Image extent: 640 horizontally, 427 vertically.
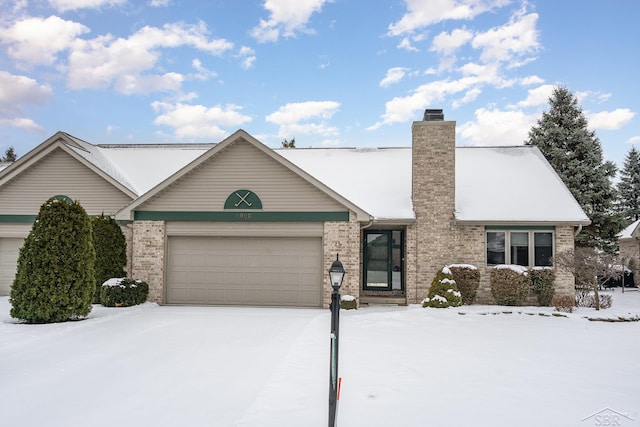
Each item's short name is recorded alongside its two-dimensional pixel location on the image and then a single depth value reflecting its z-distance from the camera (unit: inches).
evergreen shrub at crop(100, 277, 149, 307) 537.0
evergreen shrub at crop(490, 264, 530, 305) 564.4
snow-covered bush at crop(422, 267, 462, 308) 542.6
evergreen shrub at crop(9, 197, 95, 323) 439.8
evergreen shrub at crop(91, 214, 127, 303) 564.7
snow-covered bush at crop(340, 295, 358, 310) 541.3
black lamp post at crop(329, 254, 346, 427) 189.5
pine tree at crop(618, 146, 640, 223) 1480.1
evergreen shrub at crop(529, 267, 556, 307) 575.8
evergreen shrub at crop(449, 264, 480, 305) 568.4
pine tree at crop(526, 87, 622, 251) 972.6
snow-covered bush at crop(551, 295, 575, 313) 538.0
